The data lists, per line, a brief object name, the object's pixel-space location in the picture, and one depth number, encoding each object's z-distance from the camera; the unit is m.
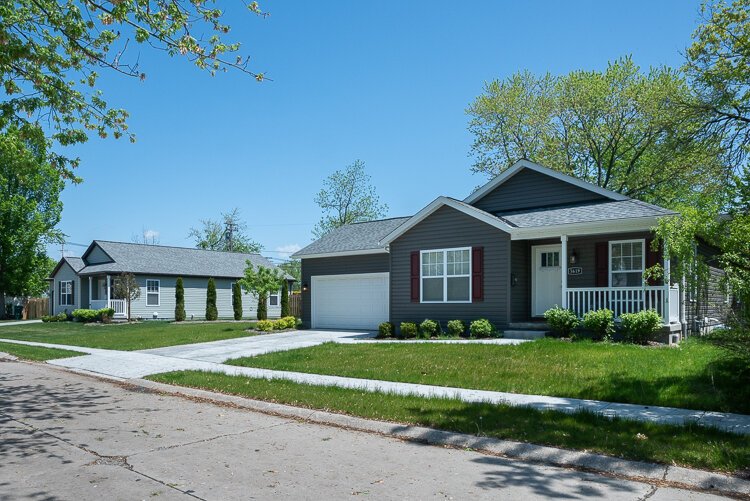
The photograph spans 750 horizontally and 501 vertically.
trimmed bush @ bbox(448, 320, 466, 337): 17.94
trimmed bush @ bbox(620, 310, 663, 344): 14.35
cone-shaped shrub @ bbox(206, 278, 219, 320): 35.19
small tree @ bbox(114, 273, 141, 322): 33.19
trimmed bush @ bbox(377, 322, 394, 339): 19.55
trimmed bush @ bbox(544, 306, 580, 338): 15.78
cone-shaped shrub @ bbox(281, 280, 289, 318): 31.69
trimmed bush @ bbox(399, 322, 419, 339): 18.75
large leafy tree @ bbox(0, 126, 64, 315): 42.31
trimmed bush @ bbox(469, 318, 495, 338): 17.22
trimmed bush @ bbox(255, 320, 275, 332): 23.59
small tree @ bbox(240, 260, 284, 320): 26.55
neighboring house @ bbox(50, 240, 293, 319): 35.91
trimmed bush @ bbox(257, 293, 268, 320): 33.78
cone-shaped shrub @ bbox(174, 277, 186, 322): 34.53
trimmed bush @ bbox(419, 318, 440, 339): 18.41
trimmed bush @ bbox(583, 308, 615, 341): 15.12
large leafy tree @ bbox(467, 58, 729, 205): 29.50
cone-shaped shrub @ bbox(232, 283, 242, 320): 36.91
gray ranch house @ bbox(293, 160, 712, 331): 16.19
